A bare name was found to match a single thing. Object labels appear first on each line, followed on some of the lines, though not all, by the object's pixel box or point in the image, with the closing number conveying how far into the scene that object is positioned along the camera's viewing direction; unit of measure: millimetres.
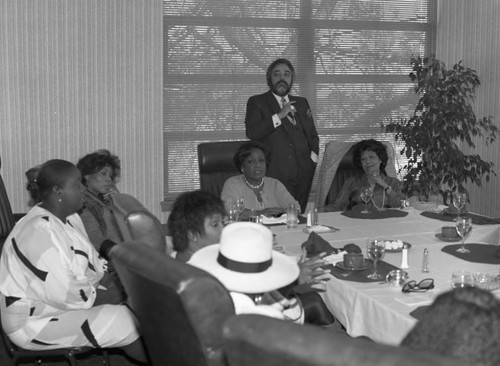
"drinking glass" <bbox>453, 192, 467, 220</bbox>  3916
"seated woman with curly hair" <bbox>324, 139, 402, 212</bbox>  4723
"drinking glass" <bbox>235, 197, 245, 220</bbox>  3875
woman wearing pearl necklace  4602
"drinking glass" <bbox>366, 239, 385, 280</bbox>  2885
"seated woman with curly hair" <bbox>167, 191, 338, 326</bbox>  2693
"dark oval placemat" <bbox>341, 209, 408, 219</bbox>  4230
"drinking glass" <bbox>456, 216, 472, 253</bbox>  3271
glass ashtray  2711
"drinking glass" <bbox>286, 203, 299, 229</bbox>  3959
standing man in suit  5555
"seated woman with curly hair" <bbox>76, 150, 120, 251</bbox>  3945
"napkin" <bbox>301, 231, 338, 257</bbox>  3270
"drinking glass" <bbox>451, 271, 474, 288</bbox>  2633
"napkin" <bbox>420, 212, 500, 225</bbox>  4016
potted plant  6336
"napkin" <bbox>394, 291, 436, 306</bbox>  2605
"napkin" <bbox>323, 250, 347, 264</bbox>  3172
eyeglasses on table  2734
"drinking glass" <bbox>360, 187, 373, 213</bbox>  4262
